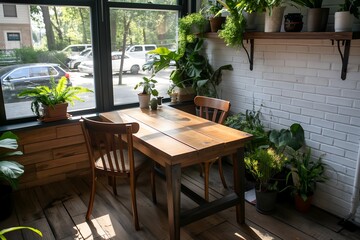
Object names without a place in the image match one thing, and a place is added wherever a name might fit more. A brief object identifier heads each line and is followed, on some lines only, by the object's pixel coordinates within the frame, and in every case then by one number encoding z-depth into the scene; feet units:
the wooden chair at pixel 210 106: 8.44
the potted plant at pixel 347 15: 6.58
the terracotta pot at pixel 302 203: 8.13
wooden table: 6.26
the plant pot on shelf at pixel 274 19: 8.02
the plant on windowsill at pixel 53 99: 8.89
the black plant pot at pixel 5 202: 7.77
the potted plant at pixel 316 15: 7.16
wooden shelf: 6.56
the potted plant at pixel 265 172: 7.88
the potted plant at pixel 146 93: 9.59
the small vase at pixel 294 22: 7.64
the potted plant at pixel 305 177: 7.94
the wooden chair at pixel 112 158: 6.68
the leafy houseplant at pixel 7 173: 6.72
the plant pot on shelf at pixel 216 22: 10.07
